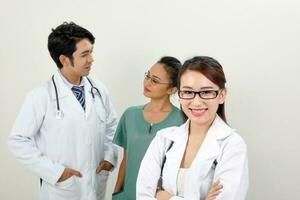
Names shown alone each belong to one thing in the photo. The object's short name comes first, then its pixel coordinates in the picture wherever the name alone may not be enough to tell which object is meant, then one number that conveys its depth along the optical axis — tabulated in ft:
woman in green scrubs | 7.00
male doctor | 7.10
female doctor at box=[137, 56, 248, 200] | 5.26
